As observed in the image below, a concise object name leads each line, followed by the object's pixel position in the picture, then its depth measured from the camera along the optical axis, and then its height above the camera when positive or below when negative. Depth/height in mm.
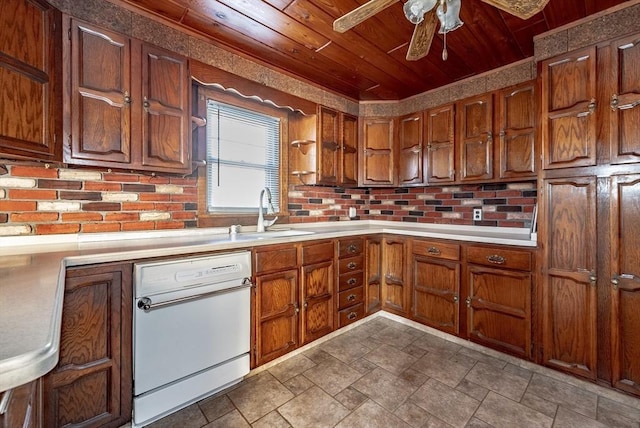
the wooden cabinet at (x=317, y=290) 2236 -637
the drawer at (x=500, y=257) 2049 -339
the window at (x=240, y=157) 2357 +505
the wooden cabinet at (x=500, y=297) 2053 -653
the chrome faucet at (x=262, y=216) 2480 -28
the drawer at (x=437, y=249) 2398 -322
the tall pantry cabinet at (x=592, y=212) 1688 +8
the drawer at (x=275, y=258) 1956 -328
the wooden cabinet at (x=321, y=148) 2814 +675
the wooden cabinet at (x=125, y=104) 1550 +659
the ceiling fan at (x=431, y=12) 1217 +930
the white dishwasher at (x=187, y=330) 1497 -689
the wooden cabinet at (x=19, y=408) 457 -357
